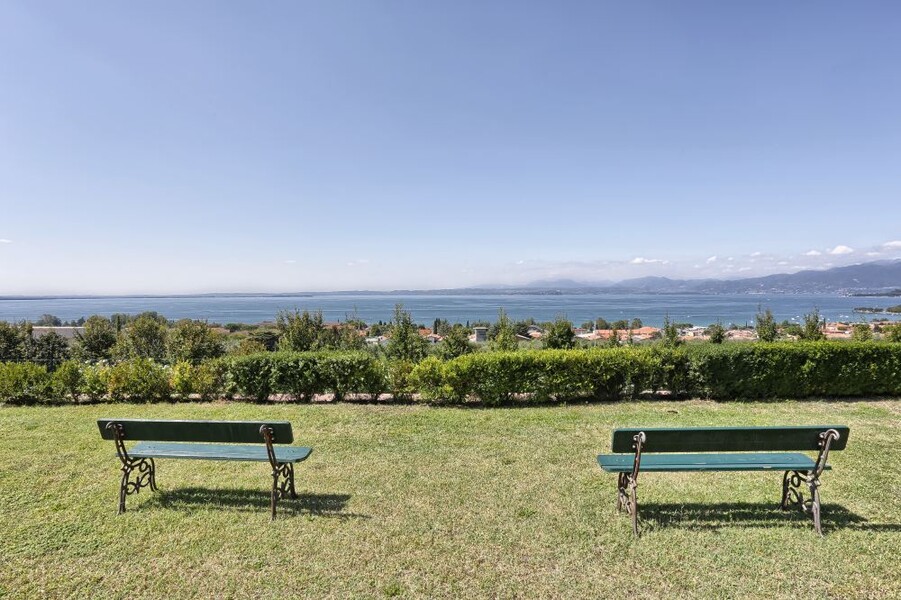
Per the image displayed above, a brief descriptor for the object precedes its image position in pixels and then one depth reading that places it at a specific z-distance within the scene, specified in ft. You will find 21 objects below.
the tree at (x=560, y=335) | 54.39
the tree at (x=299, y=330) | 56.54
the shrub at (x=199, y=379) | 32.68
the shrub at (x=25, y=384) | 31.65
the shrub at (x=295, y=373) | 31.30
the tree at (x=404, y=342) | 44.91
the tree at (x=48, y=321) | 240.32
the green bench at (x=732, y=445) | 12.93
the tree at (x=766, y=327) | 61.23
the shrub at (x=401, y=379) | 30.80
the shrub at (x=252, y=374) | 31.68
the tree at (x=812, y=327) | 54.16
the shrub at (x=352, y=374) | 31.14
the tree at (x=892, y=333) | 49.01
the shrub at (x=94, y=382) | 32.53
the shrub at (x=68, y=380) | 32.14
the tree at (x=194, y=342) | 49.08
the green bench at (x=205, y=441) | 14.08
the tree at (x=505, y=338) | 44.94
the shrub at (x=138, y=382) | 32.65
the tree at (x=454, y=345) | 45.71
